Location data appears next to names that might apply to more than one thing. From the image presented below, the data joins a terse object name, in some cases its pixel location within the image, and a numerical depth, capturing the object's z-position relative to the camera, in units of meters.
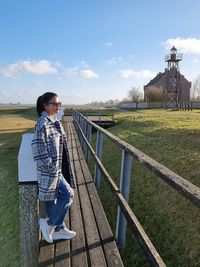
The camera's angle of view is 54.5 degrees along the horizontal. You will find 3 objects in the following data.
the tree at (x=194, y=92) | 63.92
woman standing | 2.03
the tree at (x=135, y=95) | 48.96
